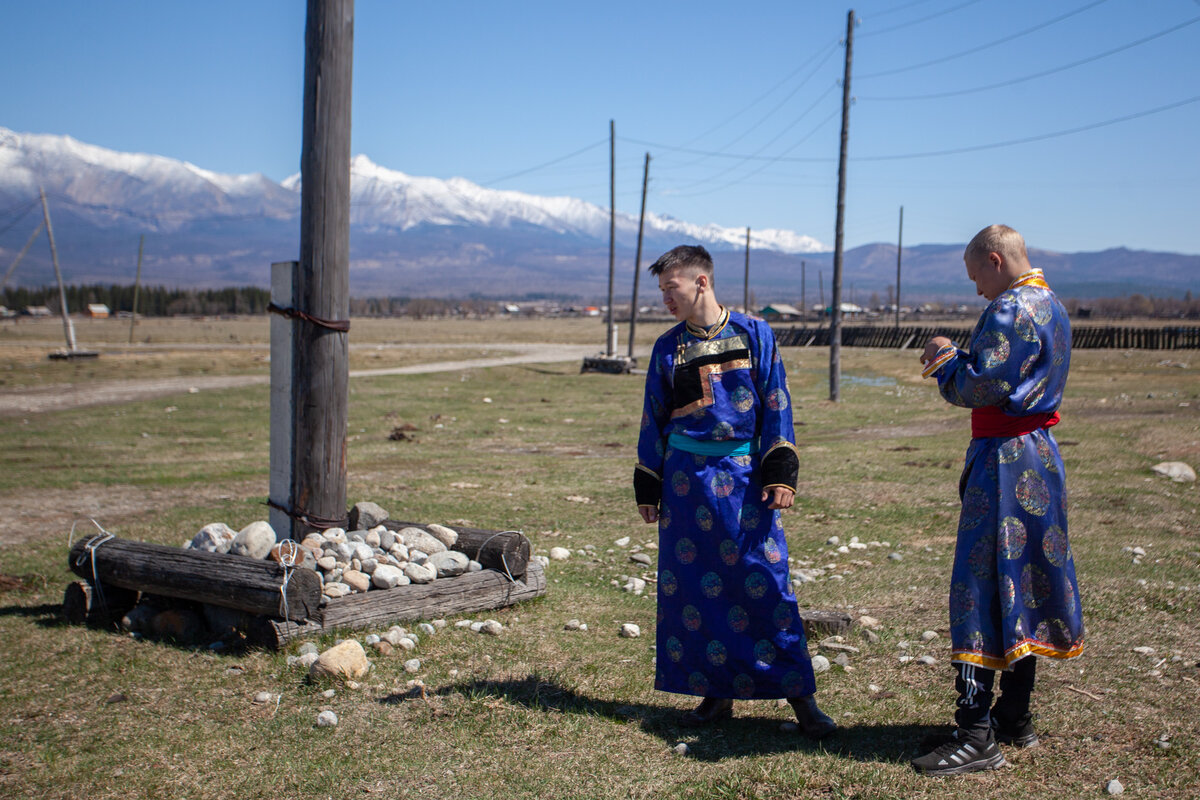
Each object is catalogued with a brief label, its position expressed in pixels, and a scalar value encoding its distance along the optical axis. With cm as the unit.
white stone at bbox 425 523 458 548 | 641
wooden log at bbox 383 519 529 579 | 614
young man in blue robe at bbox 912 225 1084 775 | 355
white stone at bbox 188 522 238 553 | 607
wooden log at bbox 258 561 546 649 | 530
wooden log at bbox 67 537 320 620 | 527
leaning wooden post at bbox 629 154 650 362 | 3442
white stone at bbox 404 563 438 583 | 586
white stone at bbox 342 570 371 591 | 570
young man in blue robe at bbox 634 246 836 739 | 405
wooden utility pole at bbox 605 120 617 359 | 3216
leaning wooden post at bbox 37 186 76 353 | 3653
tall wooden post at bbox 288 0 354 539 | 623
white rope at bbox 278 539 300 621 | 521
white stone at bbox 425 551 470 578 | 604
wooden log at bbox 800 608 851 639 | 538
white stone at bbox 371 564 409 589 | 574
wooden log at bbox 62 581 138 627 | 589
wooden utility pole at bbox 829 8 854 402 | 2064
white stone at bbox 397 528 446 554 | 627
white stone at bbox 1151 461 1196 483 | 998
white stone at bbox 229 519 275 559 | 591
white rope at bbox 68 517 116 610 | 590
